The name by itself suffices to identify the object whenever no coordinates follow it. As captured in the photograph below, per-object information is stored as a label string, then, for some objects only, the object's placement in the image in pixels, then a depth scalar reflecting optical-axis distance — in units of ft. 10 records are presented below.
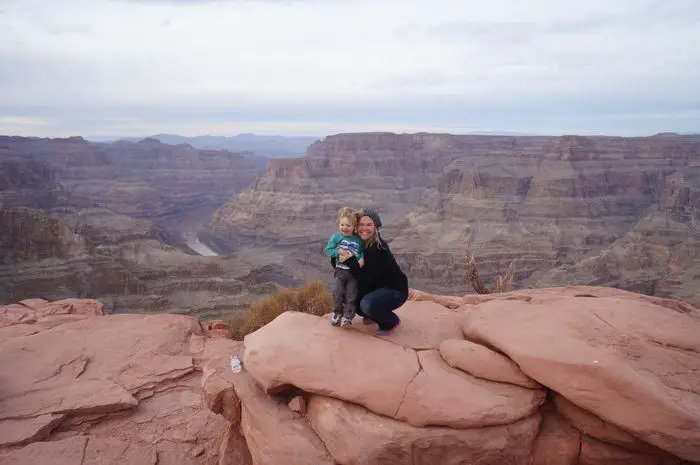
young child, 18.20
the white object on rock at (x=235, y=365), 19.62
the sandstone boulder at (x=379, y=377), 15.58
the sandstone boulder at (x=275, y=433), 15.87
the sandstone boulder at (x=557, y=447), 15.85
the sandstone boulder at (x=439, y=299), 28.37
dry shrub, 38.83
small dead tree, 40.63
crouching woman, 18.45
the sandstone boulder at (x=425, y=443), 15.06
